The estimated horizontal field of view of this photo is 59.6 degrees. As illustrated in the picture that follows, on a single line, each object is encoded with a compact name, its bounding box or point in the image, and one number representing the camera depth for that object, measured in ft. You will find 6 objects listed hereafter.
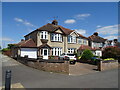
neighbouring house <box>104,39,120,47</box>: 136.42
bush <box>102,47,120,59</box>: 65.09
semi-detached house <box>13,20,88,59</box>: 69.21
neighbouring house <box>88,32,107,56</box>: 111.65
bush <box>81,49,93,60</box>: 64.81
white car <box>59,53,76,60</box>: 58.22
